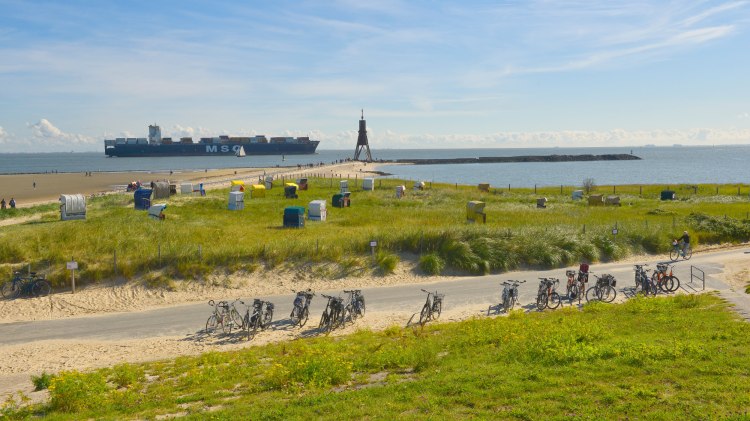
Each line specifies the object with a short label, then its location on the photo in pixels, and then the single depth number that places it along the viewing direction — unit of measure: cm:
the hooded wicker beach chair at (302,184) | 6931
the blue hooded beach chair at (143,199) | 4862
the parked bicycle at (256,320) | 1917
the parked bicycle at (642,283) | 2370
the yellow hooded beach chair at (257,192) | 6051
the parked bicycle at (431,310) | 2028
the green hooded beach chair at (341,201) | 5186
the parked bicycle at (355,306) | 2077
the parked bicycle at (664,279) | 2442
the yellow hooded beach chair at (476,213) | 4069
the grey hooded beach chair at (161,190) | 5850
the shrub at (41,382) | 1406
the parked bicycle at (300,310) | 1992
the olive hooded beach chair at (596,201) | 5600
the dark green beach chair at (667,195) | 6228
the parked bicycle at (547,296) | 2198
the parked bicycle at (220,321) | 1945
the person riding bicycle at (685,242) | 3162
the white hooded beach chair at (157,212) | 4049
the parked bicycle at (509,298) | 2191
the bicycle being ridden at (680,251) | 3194
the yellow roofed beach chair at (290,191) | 5971
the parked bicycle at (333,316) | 1967
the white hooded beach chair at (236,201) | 4869
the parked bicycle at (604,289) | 2272
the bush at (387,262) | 2777
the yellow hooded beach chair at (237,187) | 5959
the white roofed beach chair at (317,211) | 4220
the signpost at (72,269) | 2322
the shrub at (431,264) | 2817
